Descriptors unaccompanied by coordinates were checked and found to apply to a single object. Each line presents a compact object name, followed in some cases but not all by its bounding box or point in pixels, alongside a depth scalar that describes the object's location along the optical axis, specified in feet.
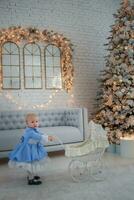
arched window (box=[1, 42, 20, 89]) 21.40
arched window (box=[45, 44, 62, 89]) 23.07
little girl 12.86
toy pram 13.28
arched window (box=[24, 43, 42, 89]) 22.24
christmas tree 19.88
